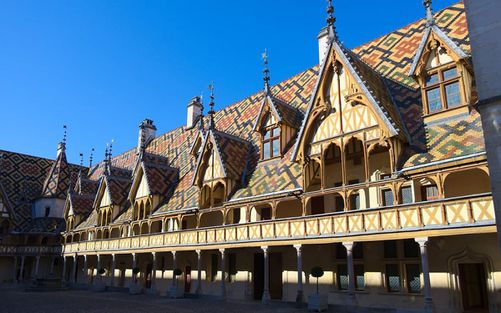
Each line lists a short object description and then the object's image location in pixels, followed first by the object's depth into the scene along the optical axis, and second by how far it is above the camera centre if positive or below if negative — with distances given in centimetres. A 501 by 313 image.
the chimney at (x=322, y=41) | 2634 +1376
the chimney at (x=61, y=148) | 5319 +1420
